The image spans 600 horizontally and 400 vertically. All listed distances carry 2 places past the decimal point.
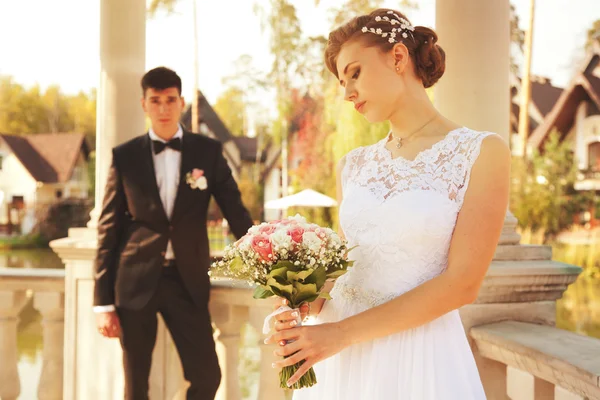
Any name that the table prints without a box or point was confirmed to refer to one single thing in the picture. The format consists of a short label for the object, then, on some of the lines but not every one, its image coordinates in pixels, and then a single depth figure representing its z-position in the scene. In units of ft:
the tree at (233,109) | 126.18
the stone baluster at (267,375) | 11.71
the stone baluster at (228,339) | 12.45
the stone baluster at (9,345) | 13.55
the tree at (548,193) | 70.23
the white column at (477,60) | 10.60
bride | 5.79
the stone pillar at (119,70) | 14.30
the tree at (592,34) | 91.20
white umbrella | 76.84
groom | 11.34
